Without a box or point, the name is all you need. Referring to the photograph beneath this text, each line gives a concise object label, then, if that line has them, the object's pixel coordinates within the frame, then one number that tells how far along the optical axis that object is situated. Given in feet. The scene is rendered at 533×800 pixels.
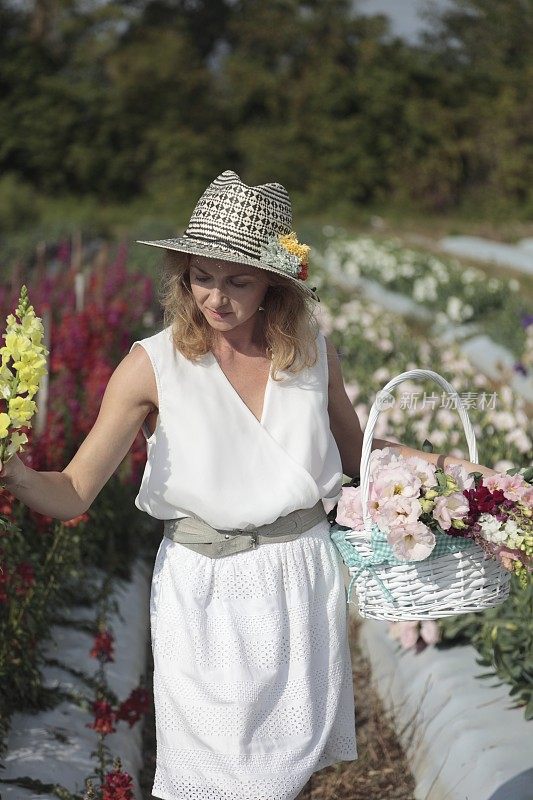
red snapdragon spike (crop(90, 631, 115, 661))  9.21
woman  7.00
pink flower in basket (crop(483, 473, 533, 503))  6.93
